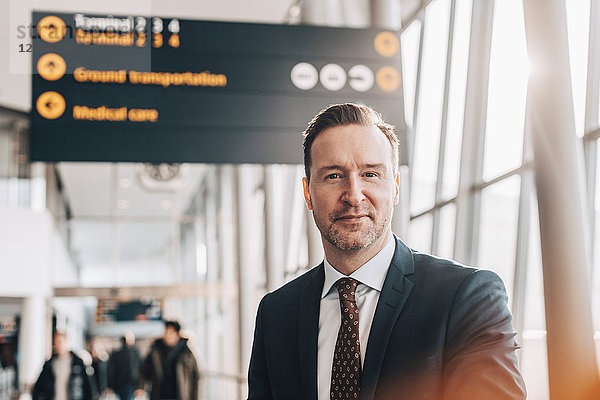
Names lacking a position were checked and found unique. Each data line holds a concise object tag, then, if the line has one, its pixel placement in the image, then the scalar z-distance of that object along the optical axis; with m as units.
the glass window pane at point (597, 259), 3.73
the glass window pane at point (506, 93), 5.12
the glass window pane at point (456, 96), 5.99
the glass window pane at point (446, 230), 5.97
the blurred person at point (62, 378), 7.88
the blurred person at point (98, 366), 12.57
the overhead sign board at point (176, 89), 4.08
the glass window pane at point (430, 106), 6.52
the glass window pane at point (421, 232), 6.53
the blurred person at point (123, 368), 11.43
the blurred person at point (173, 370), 8.17
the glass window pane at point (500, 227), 4.96
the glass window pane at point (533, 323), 4.63
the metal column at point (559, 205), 3.03
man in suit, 1.35
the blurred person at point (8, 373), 14.91
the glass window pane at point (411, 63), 7.03
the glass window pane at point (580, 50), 4.08
